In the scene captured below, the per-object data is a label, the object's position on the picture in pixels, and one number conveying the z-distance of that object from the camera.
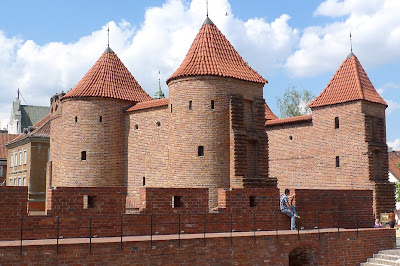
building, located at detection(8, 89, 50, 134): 65.81
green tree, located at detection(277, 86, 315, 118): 40.16
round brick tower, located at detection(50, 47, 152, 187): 21.22
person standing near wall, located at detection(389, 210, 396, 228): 19.08
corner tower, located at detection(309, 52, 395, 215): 20.41
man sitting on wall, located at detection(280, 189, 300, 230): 14.84
